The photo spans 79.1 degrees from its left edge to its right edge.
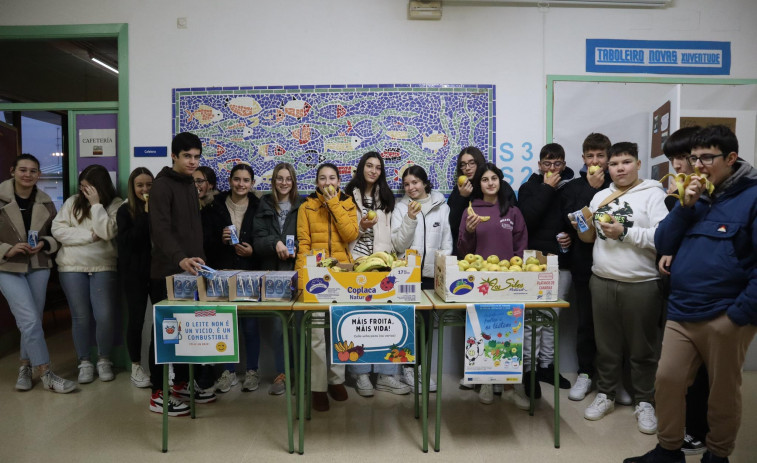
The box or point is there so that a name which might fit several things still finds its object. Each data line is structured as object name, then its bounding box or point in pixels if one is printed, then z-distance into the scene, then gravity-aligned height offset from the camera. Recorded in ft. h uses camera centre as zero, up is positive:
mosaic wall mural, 12.39 +2.25
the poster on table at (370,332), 7.89 -2.14
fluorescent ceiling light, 13.59 +4.26
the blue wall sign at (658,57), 12.41 +4.16
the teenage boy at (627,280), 9.07 -1.45
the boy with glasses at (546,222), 10.69 -0.30
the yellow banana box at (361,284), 7.97 -1.33
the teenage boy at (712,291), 6.55 -1.18
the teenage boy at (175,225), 8.84 -0.35
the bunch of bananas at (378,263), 8.24 -1.00
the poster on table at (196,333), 7.89 -2.19
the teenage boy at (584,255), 10.48 -1.06
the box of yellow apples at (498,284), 8.07 -1.33
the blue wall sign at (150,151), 12.53 +1.53
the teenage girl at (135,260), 11.16 -1.31
